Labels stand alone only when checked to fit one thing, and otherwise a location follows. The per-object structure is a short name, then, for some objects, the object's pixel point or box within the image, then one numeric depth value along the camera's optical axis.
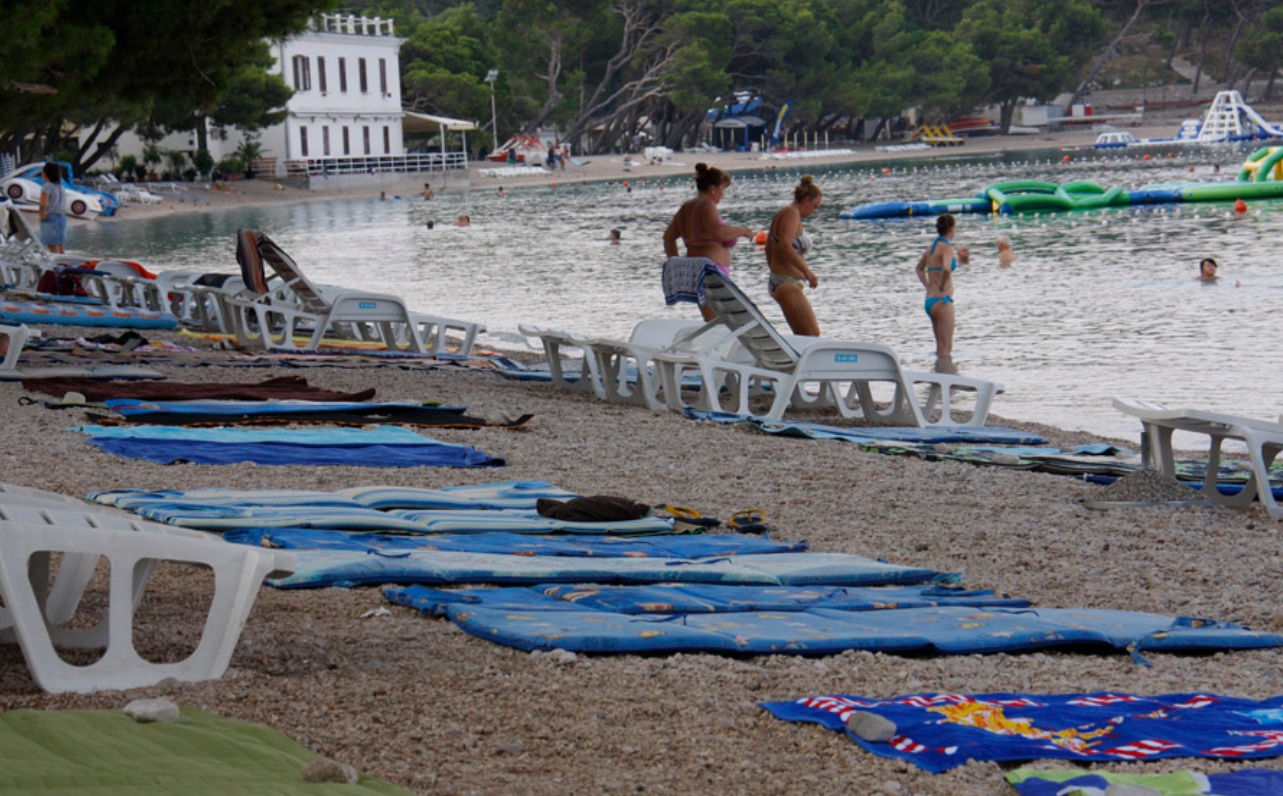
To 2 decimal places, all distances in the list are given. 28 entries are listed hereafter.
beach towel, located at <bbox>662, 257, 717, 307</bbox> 18.25
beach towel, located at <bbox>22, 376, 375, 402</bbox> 16.47
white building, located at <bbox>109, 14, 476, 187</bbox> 125.92
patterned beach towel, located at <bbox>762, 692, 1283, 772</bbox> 5.95
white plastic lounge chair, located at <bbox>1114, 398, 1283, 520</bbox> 12.52
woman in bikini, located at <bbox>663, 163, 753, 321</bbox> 19.47
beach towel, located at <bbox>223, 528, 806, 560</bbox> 9.21
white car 74.25
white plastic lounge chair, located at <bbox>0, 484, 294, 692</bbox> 5.95
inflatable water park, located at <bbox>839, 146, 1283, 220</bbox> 77.00
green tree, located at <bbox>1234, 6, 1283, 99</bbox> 184.50
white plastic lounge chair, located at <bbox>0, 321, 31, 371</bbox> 18.53
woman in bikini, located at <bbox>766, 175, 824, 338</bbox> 20.25
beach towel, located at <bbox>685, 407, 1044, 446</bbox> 16.66
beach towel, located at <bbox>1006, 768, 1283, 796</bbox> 5.53
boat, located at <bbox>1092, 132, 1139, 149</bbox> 162.75
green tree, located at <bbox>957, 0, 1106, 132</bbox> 180.00
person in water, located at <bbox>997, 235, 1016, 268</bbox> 49.50
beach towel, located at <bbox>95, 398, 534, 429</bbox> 14.98
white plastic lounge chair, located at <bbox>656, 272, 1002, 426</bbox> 17.77
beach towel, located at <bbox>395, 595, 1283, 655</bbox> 7.23
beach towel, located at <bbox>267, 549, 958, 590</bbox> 8.40
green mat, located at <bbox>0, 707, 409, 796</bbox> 4.93
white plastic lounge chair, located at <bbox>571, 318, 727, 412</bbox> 18.56
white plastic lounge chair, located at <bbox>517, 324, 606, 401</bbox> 19.81
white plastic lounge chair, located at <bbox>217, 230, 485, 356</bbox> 23.97
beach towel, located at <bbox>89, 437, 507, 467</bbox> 12.87
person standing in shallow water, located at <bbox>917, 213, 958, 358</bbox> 23.36
